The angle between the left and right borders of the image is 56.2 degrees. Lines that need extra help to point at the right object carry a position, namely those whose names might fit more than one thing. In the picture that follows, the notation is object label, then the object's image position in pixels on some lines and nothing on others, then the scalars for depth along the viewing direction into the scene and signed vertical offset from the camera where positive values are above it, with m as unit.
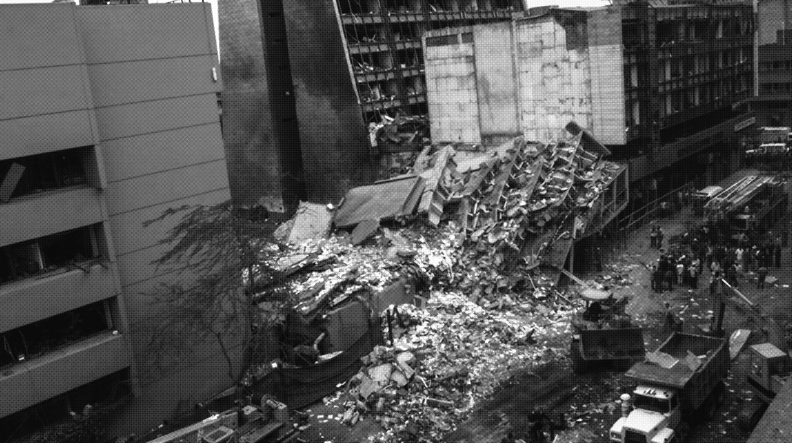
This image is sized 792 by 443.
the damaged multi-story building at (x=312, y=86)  36.41 -0.34
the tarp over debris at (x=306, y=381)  17.55 -7.03
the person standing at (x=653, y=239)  28.64 -7.23
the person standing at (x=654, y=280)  23.88 -7.34
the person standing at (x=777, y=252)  24.80 -7.09
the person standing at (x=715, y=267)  23.95 -7.16
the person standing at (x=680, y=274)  24.25 -7.33
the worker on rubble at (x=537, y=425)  14.79 -7.23
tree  17.28 -4.52
